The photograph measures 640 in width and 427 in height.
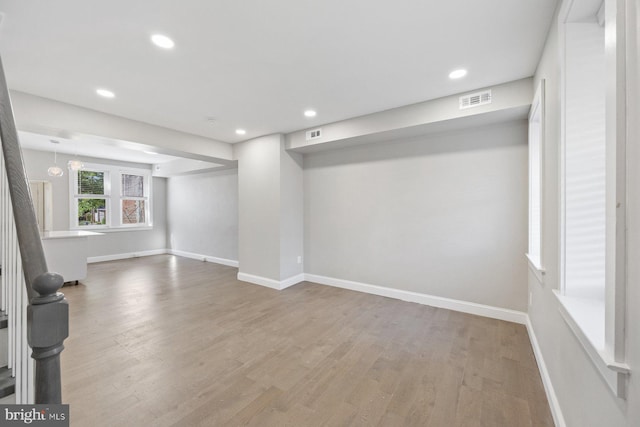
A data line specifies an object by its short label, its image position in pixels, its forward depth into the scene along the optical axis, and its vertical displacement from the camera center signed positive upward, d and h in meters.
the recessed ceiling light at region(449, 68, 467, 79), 2.48 +1.35
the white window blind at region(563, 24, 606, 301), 1.46 +0.26
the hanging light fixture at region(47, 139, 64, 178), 4.71 +0.78
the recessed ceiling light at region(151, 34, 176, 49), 1.96 +1.34
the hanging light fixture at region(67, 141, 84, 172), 4.65 +0.88
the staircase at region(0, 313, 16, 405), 1.04 -0.68
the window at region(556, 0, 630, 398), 1.44 +0.24
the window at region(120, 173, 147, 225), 7.18 +0.38
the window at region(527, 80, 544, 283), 2.67 +0.23
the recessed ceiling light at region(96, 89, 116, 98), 2.79 +1.34
